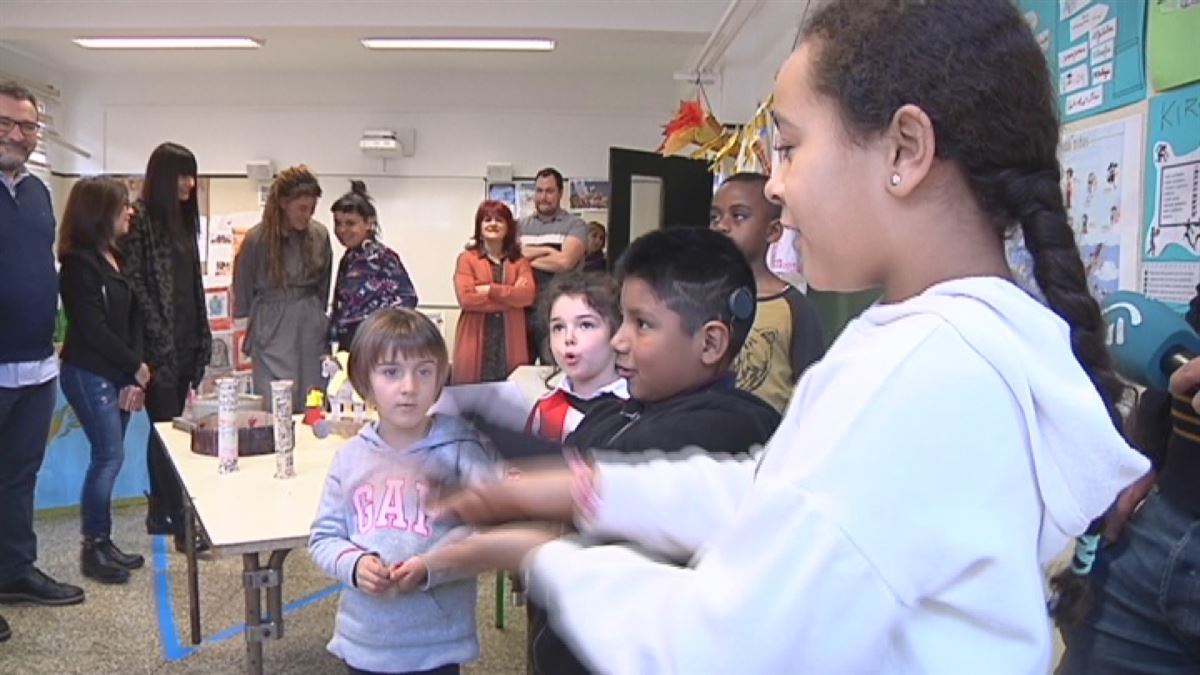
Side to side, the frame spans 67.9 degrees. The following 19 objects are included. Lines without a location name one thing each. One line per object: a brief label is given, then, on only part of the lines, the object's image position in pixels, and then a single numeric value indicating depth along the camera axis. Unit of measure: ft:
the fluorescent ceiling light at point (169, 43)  17.26
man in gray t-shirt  15.52
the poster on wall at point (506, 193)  23.43
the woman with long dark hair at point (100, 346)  10.11
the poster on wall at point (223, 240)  23.71
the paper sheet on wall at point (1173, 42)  4.19
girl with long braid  1.57
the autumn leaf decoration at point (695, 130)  14.10
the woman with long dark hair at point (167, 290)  10.88
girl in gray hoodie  5.07
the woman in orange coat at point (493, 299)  13.67
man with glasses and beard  8.52
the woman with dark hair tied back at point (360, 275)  12.12
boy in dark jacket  3.83
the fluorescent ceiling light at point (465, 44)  17.01
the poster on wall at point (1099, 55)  4.67
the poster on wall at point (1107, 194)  4.78
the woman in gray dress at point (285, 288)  11.59
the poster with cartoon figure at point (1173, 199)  4.26
